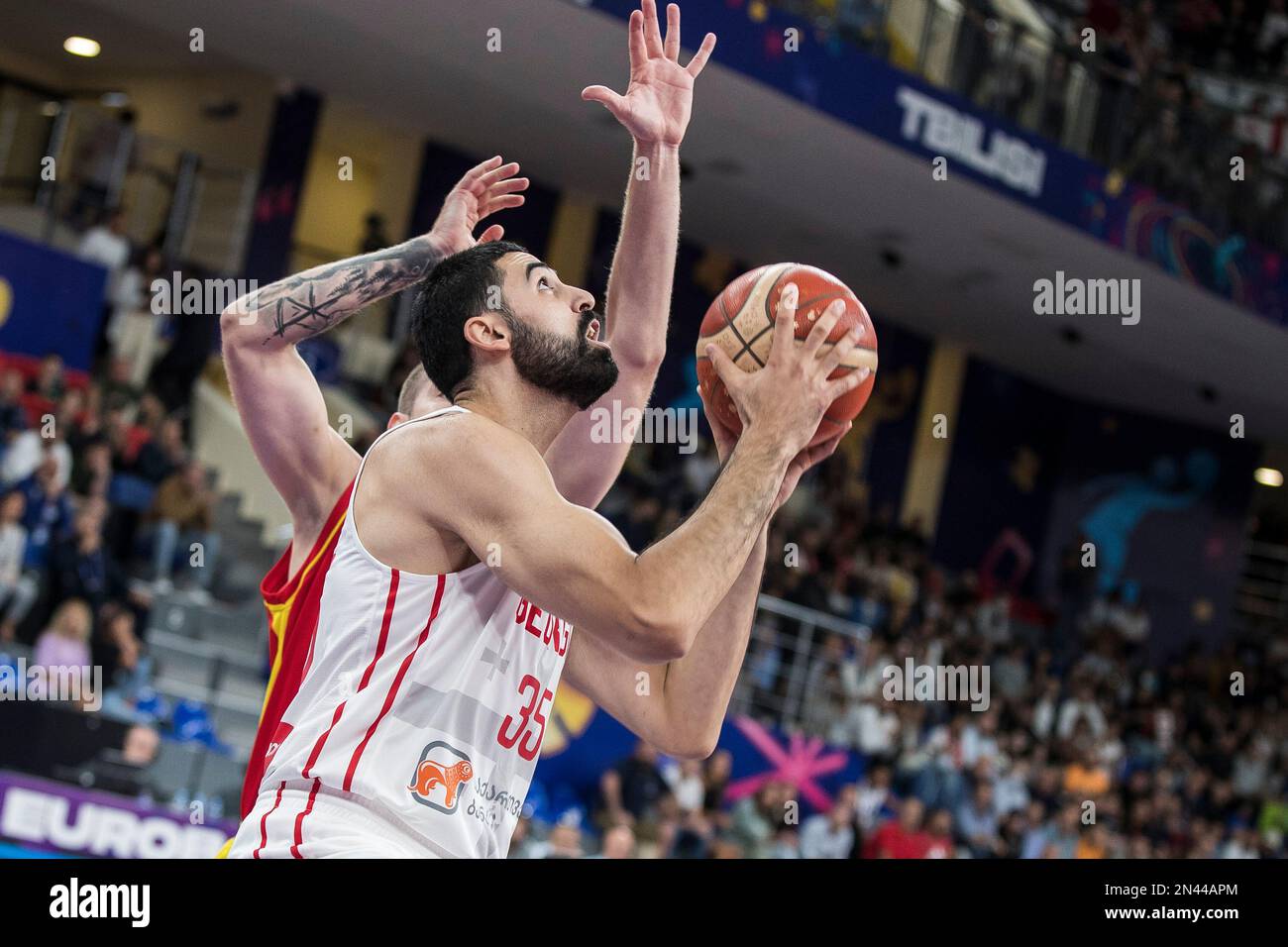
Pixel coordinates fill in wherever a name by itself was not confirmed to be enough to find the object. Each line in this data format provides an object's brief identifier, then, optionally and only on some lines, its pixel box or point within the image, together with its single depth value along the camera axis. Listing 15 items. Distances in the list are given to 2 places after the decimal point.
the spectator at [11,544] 9.29
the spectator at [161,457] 11.25
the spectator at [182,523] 11.11
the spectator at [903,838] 11.94
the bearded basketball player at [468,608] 2.55
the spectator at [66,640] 9.07
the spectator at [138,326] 12.94
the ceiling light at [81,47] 16.89
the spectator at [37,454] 9.98
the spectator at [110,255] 12.88
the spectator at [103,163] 14.16
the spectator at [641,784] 11.36
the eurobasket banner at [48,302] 12.20
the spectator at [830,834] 11.93
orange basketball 3.01
